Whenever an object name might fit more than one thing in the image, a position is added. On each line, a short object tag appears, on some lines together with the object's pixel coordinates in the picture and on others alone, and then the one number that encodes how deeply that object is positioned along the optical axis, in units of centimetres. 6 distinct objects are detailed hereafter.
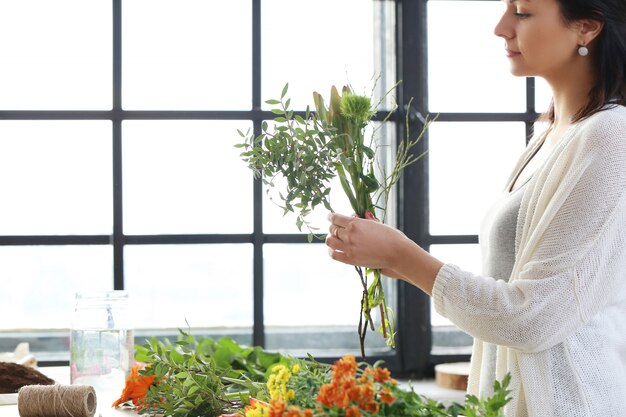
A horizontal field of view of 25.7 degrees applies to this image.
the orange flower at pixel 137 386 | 183
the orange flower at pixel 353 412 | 124
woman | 164
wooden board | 258
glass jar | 203
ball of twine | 182
